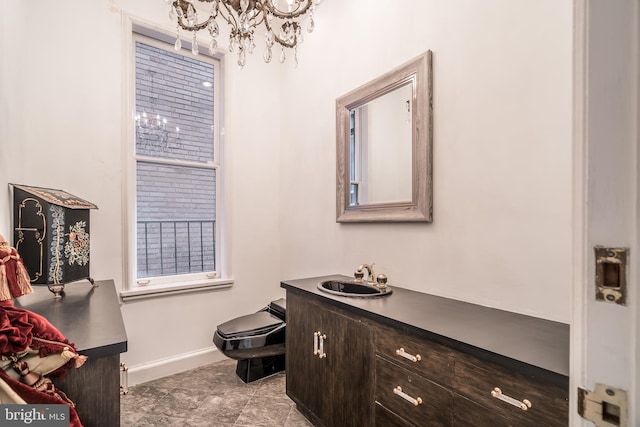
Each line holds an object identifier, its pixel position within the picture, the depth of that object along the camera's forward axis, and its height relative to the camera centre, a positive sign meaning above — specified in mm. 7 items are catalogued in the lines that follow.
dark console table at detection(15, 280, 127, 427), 935 -477
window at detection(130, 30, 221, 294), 2625 +398
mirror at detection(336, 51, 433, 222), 1762 +403
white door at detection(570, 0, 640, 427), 473 +32
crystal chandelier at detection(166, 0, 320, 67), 1638 +1040
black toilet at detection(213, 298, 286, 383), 2297 -972
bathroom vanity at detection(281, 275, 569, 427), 918 -563
